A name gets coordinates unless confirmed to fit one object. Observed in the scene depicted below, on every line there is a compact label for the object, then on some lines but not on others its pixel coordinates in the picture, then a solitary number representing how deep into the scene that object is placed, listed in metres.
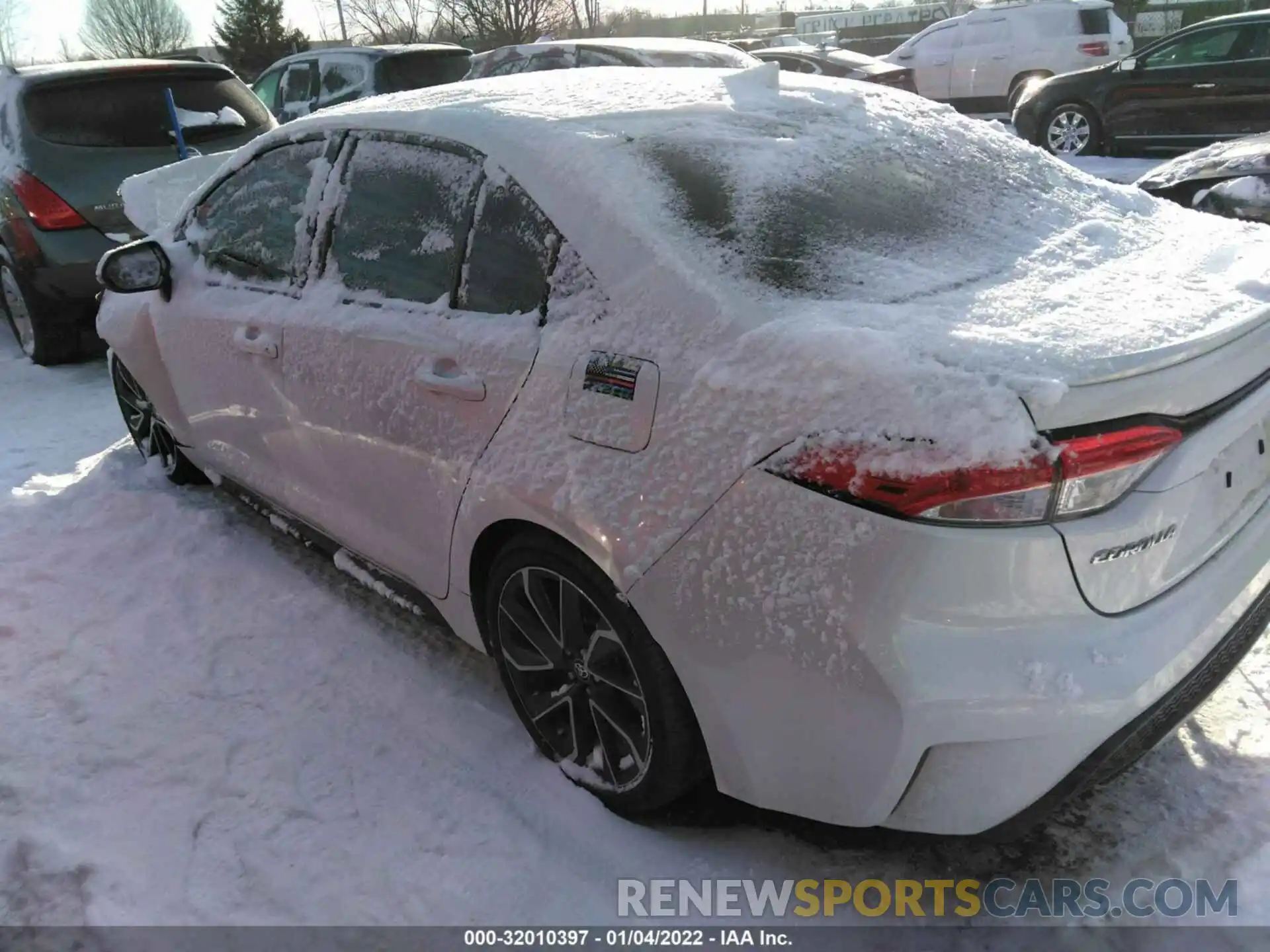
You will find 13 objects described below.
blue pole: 6.07
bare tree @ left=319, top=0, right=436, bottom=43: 38.12
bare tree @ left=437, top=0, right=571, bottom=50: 29.09
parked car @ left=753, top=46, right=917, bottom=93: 14.01
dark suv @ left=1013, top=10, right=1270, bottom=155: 10.49
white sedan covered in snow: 1.66
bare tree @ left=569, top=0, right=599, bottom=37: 37.19
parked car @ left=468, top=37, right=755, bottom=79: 9.25
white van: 15.13
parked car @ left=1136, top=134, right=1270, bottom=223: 6.16
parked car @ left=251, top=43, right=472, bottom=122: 10.55
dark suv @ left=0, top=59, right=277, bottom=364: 5.78
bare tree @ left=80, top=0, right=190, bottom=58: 52.75
